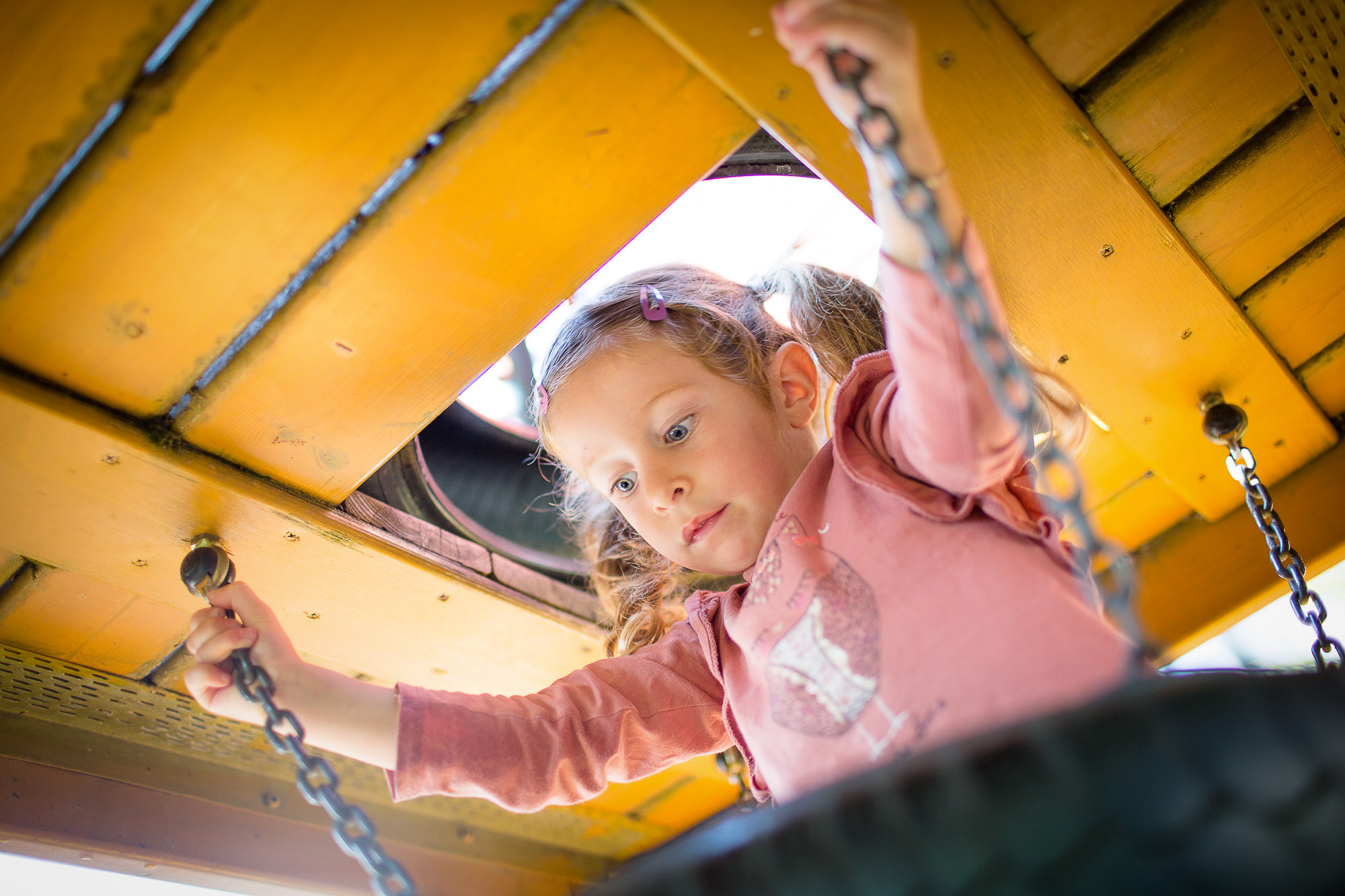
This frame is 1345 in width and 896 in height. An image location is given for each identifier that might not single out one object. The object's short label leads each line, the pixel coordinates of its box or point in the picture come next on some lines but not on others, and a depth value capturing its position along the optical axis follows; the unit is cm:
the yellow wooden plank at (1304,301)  132
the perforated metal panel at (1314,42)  105
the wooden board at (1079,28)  102
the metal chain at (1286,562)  119
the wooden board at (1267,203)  119
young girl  87
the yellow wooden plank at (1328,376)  146
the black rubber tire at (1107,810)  46
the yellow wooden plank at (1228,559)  158
